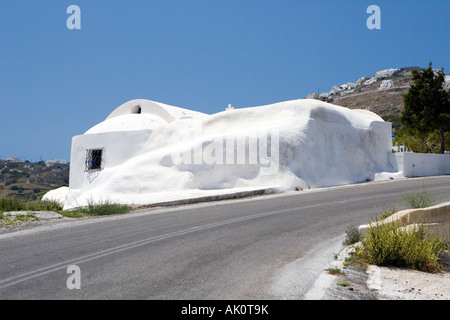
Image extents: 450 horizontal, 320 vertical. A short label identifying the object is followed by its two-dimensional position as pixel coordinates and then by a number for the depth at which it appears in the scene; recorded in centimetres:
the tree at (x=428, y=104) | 3419
